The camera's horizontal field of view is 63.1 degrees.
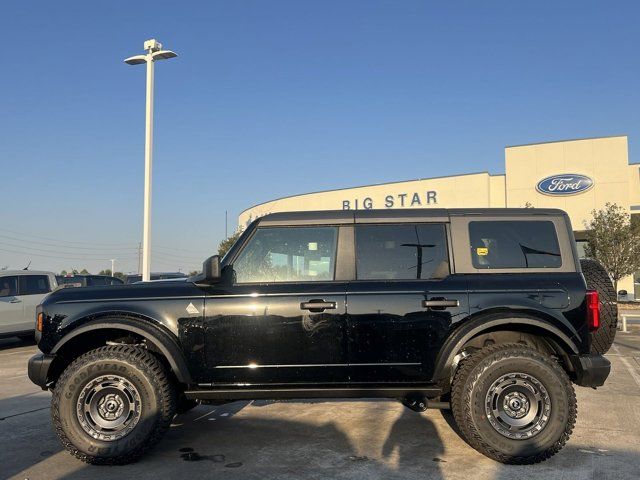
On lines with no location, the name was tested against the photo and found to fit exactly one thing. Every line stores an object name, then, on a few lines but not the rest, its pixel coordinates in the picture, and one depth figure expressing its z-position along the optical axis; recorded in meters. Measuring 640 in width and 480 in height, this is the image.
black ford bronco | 4.22
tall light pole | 14.49
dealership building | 29.19
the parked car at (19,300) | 11.62
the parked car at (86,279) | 15.35
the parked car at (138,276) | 17.58
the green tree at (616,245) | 23.50
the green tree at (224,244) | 34.41
